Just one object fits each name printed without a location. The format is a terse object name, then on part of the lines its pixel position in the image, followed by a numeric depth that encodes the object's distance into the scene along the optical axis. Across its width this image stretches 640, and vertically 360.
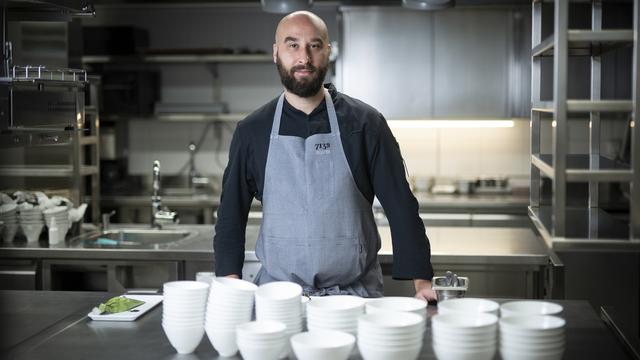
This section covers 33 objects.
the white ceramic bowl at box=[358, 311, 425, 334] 2.13
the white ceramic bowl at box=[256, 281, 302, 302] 2.46
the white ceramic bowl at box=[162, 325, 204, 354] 2.38
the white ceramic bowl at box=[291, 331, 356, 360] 2.12
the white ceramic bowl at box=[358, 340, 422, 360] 2.14
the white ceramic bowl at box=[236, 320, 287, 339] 2.20
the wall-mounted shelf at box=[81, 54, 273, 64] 6.59
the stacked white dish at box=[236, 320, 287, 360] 2.20
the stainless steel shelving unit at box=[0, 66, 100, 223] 2.88
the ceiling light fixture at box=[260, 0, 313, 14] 4.27
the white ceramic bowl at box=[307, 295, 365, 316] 2.34
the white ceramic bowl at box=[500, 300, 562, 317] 2.38
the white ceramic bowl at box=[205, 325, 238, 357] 2.33
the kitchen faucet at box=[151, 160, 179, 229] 4.96
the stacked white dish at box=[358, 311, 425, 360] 2.13
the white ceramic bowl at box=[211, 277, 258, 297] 2.38
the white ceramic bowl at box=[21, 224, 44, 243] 4.63
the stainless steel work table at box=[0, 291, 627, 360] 2.43
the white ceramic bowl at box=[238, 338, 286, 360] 2.20
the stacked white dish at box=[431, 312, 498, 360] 2.12
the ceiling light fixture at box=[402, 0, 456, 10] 3.91
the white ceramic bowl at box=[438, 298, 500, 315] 2.40
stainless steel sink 4.95
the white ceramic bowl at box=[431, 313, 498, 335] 2.12
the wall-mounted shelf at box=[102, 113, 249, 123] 6.72
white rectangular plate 2.78
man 3.24
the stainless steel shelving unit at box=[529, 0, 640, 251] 2.00
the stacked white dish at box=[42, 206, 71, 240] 4.63
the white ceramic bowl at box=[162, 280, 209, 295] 2.39
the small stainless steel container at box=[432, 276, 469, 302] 2.98
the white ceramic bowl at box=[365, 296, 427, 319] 2.41
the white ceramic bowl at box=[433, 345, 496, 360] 2.13
